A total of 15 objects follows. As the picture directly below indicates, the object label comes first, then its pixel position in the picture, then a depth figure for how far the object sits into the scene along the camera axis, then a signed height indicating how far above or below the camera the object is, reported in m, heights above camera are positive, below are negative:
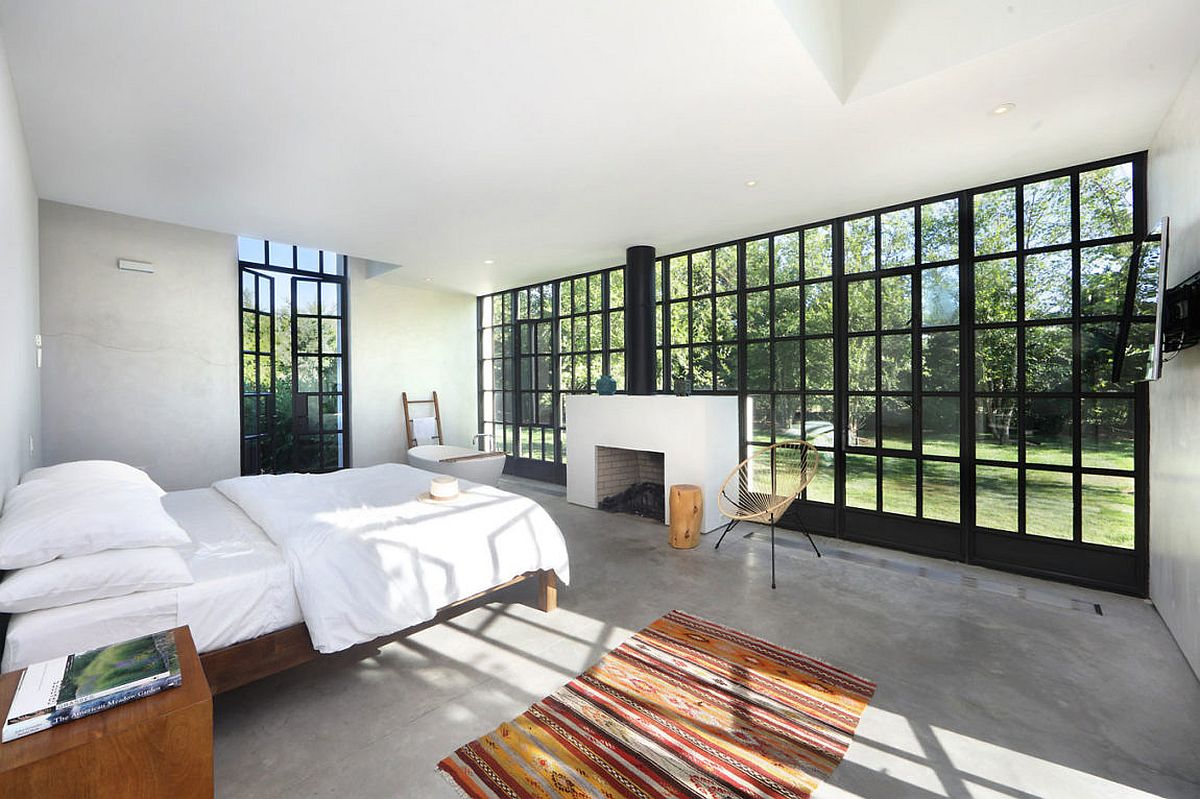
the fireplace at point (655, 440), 4.54 -0.43
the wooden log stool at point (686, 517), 4.16 -0.99
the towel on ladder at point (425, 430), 6.99 -0.46
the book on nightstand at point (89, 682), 1.10 -0.66
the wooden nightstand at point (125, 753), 1.00 -0.72
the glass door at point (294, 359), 5.62 +0.43
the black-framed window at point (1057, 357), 3.25 +0.22
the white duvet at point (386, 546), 2.14 -0.71
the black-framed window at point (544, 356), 6.24 +0.50
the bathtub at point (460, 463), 5.55 -0.75
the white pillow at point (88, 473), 2.62 -0.39
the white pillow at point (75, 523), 1.75 -0.45
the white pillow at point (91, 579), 1.67 -0.61
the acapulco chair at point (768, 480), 3.96 -0.77
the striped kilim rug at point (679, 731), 1.73 -1.28
